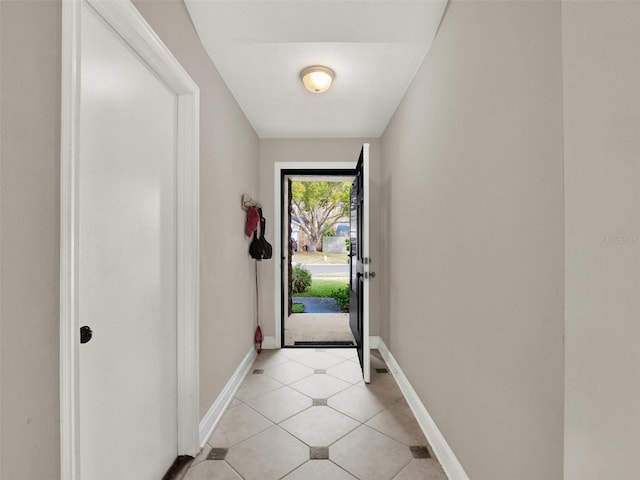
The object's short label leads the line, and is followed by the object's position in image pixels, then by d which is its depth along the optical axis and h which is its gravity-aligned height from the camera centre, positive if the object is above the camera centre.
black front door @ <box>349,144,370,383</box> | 2.50 -0.20
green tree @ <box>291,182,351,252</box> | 10.25 +1.31
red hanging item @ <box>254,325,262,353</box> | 3.14 -1.01
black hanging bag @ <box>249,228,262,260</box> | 2.95 -0.06
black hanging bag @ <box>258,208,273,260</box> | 3.03 -0.03
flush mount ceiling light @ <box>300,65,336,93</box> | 2.07 +1.15
